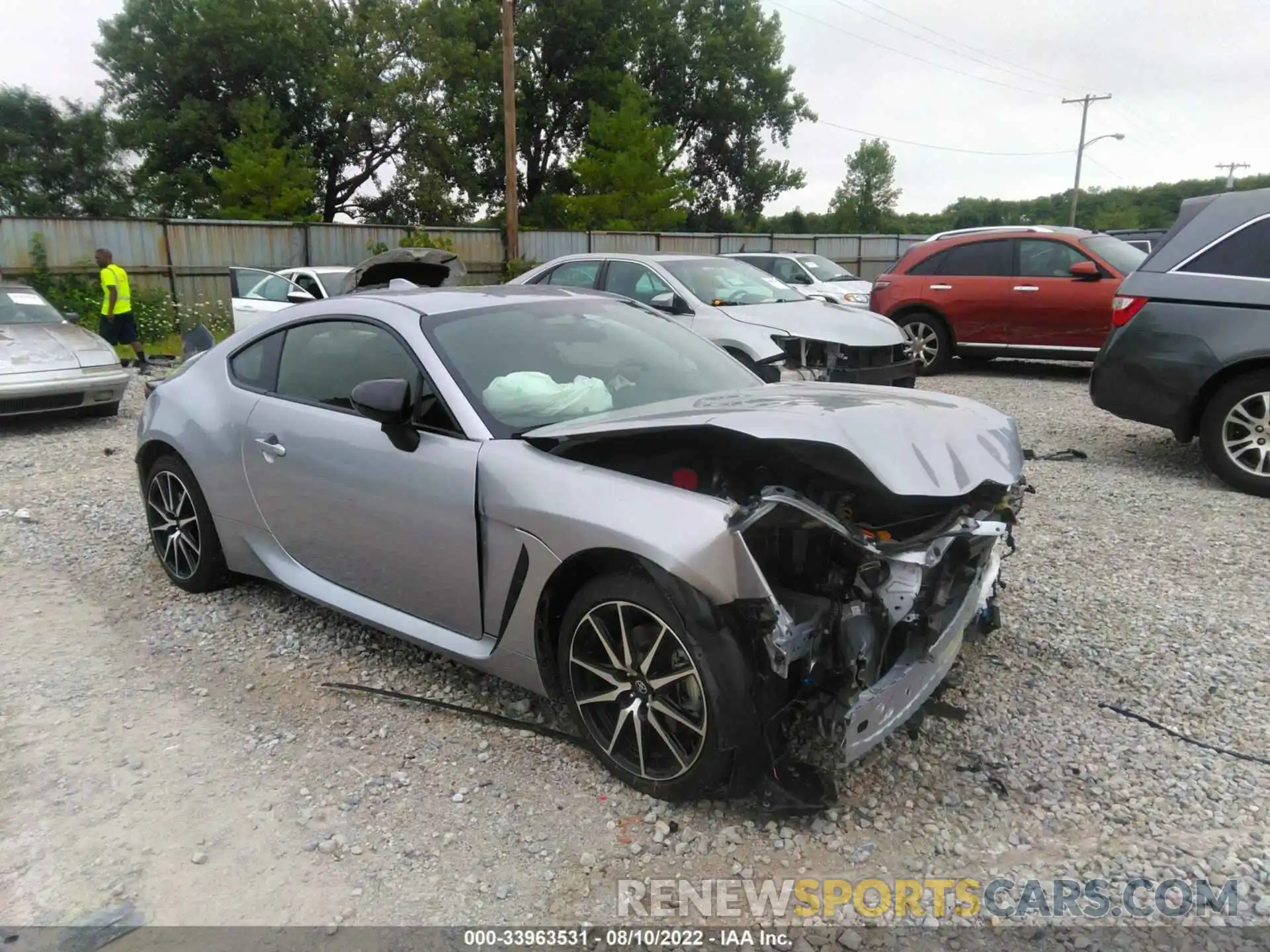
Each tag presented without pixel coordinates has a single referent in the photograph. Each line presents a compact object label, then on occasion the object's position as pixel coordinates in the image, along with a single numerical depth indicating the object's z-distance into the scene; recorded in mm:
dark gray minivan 5801
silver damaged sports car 2559
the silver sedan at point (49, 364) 8266
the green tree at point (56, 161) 31781
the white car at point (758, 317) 7777
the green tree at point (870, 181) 78081
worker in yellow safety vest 11953
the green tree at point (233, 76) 32375
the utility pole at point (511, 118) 18969
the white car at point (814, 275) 15195
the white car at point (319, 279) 13461
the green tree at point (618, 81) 35094
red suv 10164
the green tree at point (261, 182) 28844
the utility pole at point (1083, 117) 52719
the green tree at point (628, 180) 32031
